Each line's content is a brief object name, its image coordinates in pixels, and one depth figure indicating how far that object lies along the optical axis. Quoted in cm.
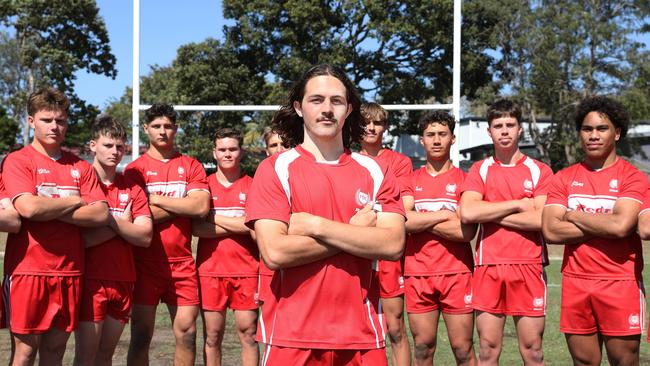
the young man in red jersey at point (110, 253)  518
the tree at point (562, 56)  3566
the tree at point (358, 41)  3102
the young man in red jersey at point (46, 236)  484
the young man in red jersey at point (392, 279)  606
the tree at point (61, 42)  3775
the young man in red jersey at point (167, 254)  579
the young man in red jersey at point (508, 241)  530
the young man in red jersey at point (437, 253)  568
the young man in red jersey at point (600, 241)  481
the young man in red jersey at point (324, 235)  329
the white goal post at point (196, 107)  1082
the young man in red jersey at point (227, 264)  596
